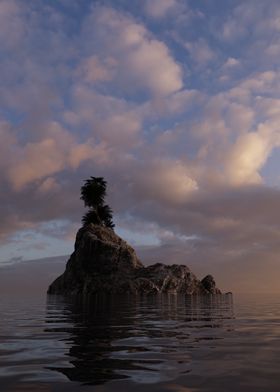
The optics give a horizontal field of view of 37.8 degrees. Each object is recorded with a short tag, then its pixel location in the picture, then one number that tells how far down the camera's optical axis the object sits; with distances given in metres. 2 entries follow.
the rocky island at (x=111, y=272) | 90.50
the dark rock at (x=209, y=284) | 108.12
